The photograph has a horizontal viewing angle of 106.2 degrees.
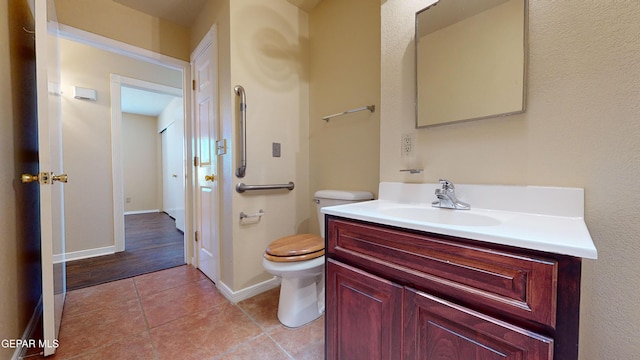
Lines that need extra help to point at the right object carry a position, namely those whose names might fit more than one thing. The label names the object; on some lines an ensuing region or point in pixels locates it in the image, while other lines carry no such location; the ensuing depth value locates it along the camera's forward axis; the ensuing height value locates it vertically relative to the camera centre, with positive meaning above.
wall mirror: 0.94 +0.50
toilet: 1.36 -0.54
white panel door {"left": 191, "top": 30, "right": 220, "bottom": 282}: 1.88 +0.17
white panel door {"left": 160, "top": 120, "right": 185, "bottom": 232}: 4.00 +0.08
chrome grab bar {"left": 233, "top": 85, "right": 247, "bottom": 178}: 1.66 +0.33
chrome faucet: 1.03 -0.09
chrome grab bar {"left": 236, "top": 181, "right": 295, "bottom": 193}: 1.68 -0.09
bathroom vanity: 0.53 -0.29
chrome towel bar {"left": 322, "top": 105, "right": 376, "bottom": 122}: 1.57 +0.44
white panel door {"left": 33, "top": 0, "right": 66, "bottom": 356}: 1.11 +0.01
